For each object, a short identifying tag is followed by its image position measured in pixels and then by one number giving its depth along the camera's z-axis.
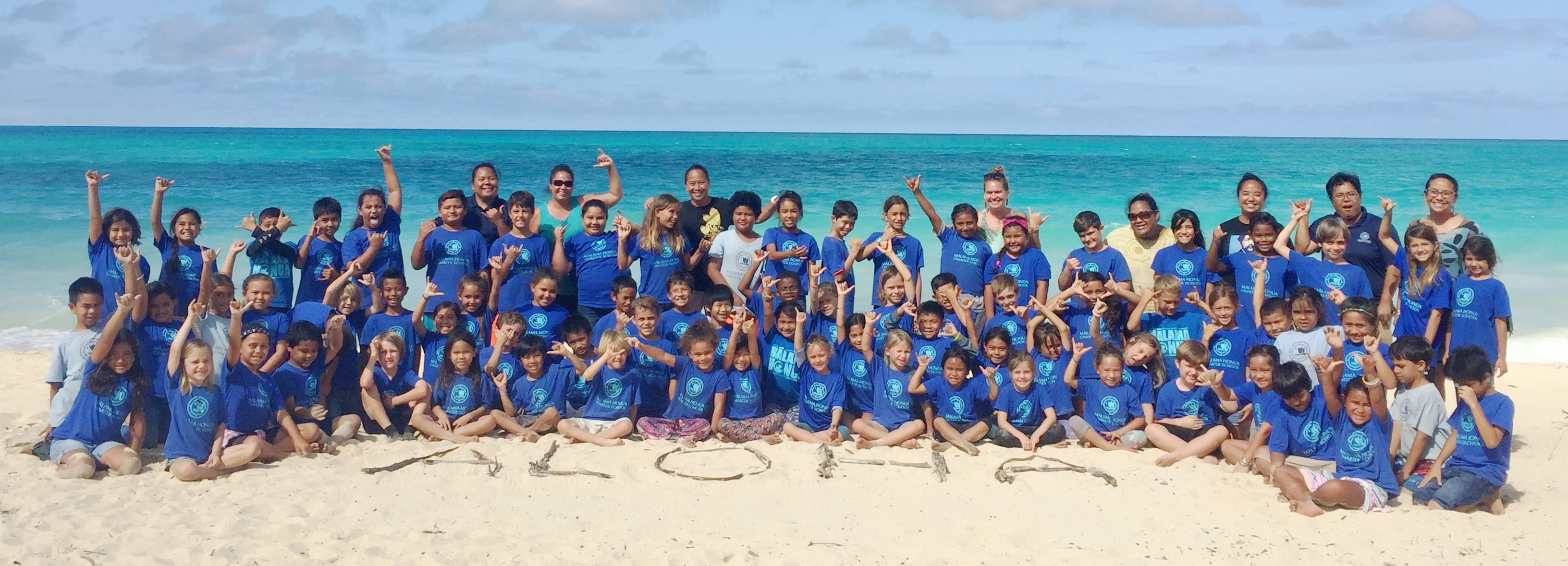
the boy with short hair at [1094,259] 6.86
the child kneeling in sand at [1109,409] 6.34
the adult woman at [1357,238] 6.81
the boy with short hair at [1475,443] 5.25
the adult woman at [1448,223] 6.45
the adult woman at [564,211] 7.42
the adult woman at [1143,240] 7.06
